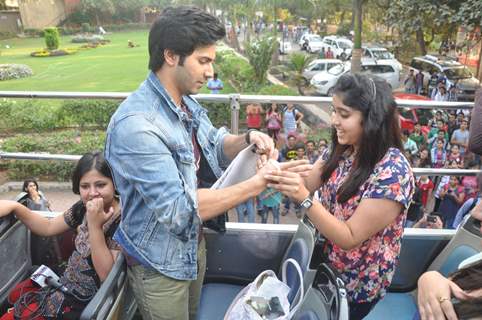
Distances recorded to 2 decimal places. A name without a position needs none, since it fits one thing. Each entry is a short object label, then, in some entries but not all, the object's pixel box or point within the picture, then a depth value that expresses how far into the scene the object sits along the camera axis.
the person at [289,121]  6.20
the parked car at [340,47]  28.84
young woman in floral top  1.74
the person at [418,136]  8.08
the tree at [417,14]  9.73
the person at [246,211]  5.43
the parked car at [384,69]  20.16
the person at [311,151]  6.60
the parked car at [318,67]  21.28
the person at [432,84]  16.07
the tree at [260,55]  18.47
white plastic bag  1.85
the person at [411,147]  6.96
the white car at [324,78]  18.97
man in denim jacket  1.52
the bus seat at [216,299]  2.35
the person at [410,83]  18.25
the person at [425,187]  6.09
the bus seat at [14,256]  2.43
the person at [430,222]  4.10
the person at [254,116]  5.26
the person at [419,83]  17.81
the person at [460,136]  6.71
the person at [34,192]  3.32
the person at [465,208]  4.07
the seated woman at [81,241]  2.04
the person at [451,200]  5.42
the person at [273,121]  5.72
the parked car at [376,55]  22.00
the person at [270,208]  5.65
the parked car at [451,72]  15.33
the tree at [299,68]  20.34
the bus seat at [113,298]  1.66
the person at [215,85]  11.01
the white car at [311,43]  33.72
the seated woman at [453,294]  1.15
